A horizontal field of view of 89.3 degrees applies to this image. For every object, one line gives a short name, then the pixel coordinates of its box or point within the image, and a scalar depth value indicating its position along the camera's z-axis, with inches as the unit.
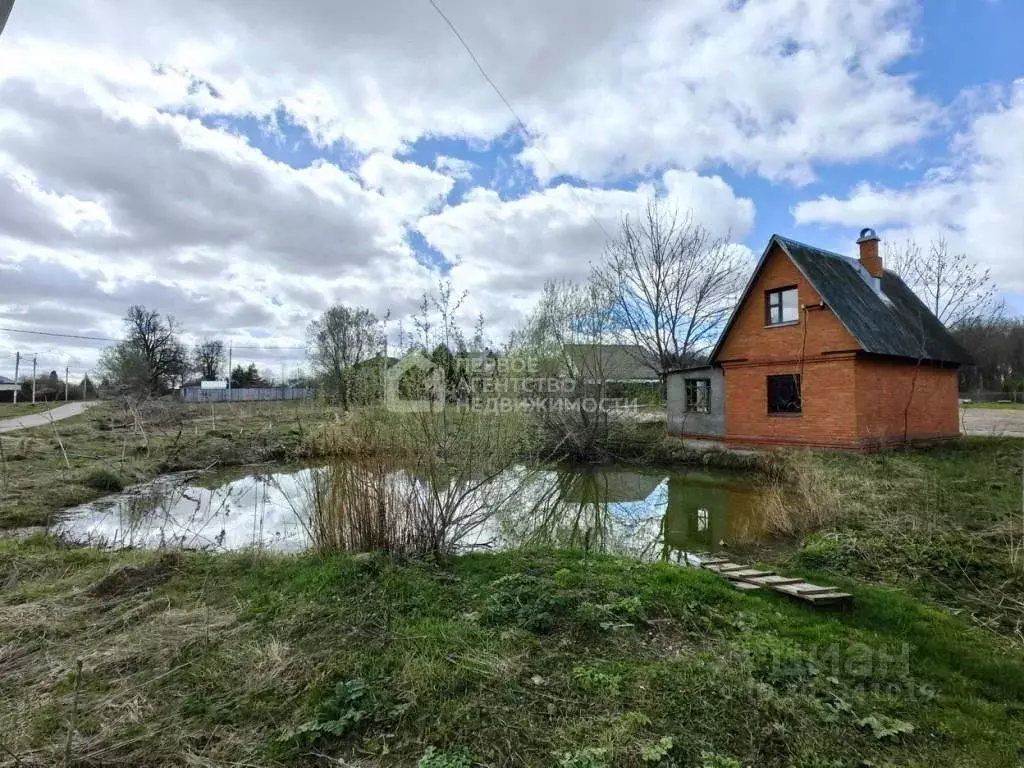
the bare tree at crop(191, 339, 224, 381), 1977.1
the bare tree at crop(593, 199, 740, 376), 944.9
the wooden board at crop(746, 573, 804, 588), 203.3
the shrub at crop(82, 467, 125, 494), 461.7
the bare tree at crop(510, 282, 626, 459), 683.4
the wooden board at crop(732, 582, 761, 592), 202.5
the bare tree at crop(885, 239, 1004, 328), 810.8
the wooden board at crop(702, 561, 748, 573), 227.6
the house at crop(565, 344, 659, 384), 710.5
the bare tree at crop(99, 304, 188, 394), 1427.2
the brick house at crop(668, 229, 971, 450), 571.5
